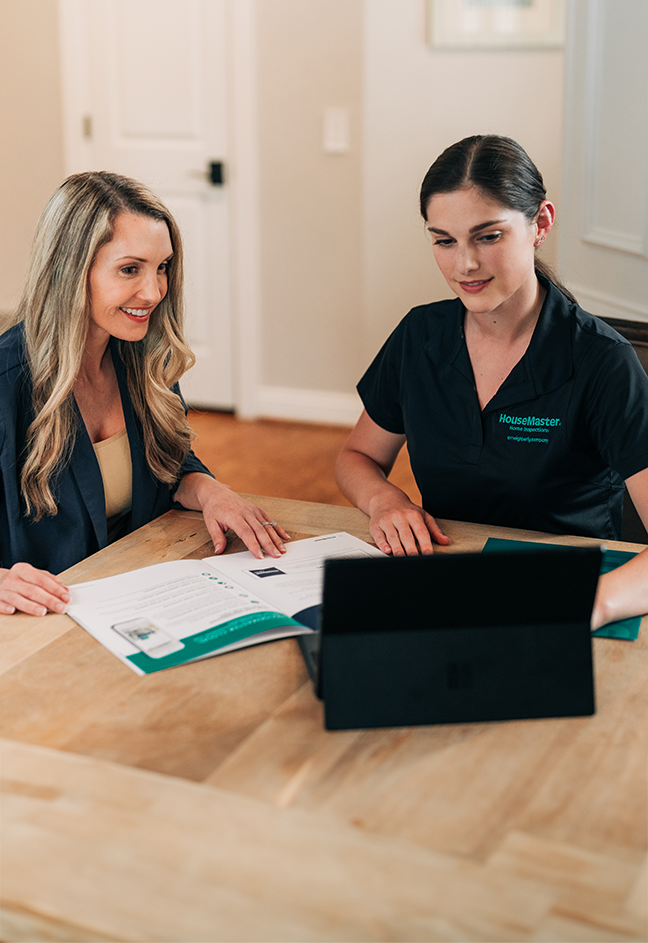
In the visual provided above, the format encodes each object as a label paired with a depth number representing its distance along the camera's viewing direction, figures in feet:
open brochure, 3.87
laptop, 3.21
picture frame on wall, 12.24
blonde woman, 5.08
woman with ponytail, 5.05
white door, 13.82
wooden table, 2.50
